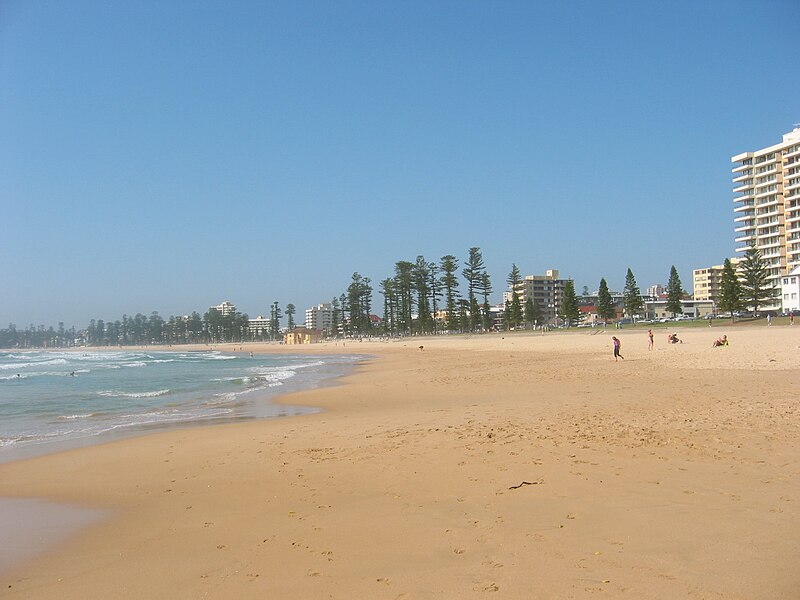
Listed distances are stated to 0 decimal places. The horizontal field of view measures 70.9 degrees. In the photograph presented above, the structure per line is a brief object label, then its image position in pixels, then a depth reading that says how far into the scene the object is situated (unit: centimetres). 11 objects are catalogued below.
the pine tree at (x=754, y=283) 6391
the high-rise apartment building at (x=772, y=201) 8681
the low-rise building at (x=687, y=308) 11299
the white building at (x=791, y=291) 6794
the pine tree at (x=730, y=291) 6338
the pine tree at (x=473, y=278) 9700
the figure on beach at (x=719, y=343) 2711
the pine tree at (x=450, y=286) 9981
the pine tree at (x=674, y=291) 8101
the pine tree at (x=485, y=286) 9731
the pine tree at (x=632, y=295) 8125
